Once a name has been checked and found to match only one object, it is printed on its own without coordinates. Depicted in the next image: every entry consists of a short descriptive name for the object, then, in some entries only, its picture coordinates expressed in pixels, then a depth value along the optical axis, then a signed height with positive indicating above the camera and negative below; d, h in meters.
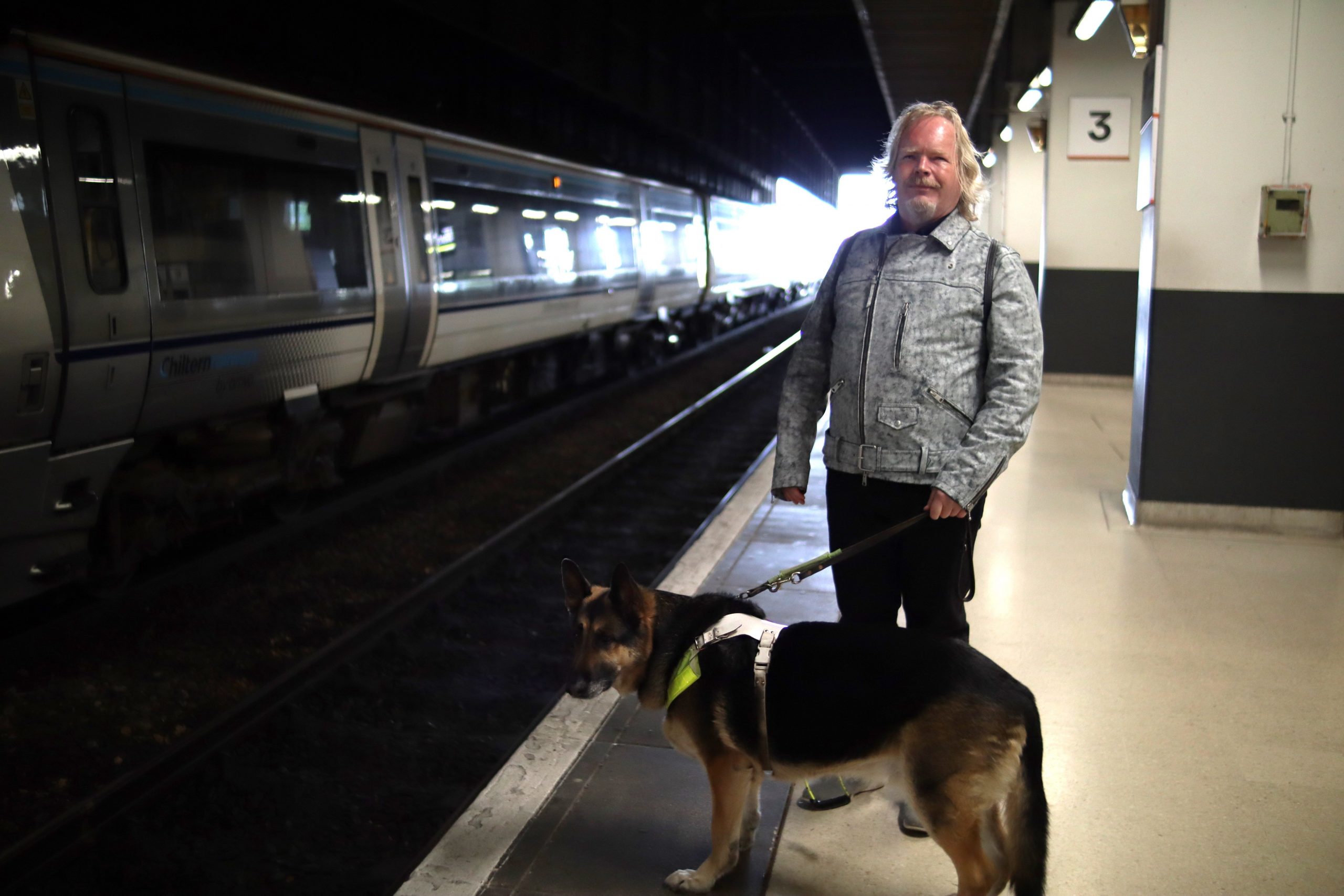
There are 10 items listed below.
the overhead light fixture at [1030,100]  14.52 +1.95
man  2.96 -0.32
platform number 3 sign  12.30 +1.29
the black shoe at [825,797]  3.52 -1.71
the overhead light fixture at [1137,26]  7.23 +1.41
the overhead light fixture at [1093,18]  8.84 +1.86
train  5.19 -0.12
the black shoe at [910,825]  3.32 -1.70
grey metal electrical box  6.38 +0.16
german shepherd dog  2.64 -1.13
